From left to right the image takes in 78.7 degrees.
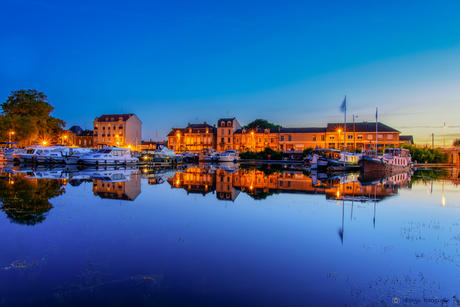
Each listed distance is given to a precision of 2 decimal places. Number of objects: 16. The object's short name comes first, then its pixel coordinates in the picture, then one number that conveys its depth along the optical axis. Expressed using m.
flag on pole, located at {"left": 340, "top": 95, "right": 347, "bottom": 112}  38.02
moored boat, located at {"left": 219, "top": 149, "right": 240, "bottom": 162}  57.38
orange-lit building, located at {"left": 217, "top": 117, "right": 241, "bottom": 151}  83.75
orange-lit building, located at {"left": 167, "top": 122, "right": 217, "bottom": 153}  85.38
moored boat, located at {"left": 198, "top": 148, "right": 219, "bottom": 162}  59.49
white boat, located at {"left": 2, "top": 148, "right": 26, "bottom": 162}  46.22
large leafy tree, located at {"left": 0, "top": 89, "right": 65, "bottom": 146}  47.66
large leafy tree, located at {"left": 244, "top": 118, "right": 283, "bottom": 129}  99.88
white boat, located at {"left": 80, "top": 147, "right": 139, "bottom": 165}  36.19
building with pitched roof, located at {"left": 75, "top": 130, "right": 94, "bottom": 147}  95.62
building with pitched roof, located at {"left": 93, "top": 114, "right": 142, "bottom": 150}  87.12
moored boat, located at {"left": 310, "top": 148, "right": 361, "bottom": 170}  36.25
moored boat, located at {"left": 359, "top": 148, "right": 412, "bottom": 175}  35.62
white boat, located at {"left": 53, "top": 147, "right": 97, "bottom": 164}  38.00
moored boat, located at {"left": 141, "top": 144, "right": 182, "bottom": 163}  45.06
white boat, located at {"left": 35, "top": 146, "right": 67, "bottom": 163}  39.37
